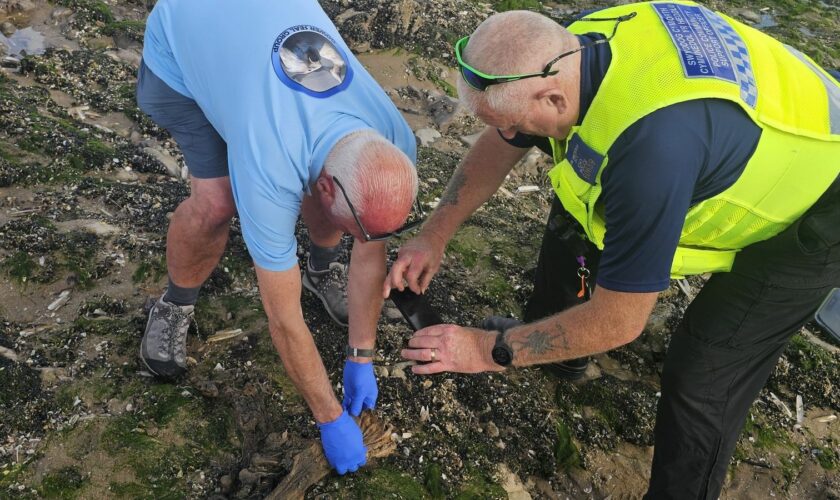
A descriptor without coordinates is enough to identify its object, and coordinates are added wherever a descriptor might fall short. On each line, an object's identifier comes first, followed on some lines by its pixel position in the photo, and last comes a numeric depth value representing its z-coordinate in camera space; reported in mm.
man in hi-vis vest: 2014
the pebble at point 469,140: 5605
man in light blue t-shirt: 2090
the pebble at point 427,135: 5461
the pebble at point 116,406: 2852
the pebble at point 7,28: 5855
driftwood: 2537
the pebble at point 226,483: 2611
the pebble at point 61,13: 6160
